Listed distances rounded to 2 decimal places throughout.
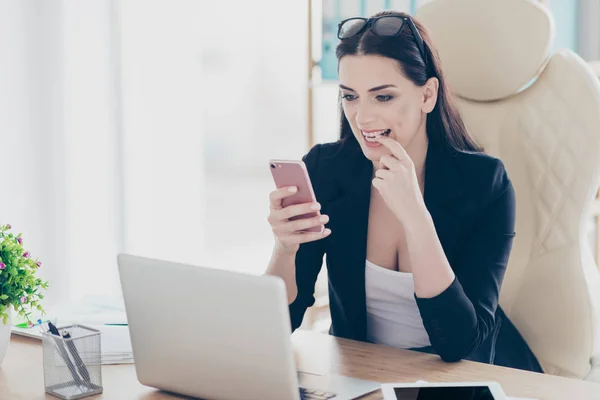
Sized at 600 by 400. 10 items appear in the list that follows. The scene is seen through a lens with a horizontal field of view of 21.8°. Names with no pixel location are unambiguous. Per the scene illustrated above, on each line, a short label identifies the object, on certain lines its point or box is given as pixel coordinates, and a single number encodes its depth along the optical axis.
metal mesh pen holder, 2.48
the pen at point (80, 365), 2.48
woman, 2.79
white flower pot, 2.59
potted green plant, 2.58
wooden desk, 2.47
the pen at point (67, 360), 2.48
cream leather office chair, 3.05
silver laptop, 2.30
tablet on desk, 2.34
